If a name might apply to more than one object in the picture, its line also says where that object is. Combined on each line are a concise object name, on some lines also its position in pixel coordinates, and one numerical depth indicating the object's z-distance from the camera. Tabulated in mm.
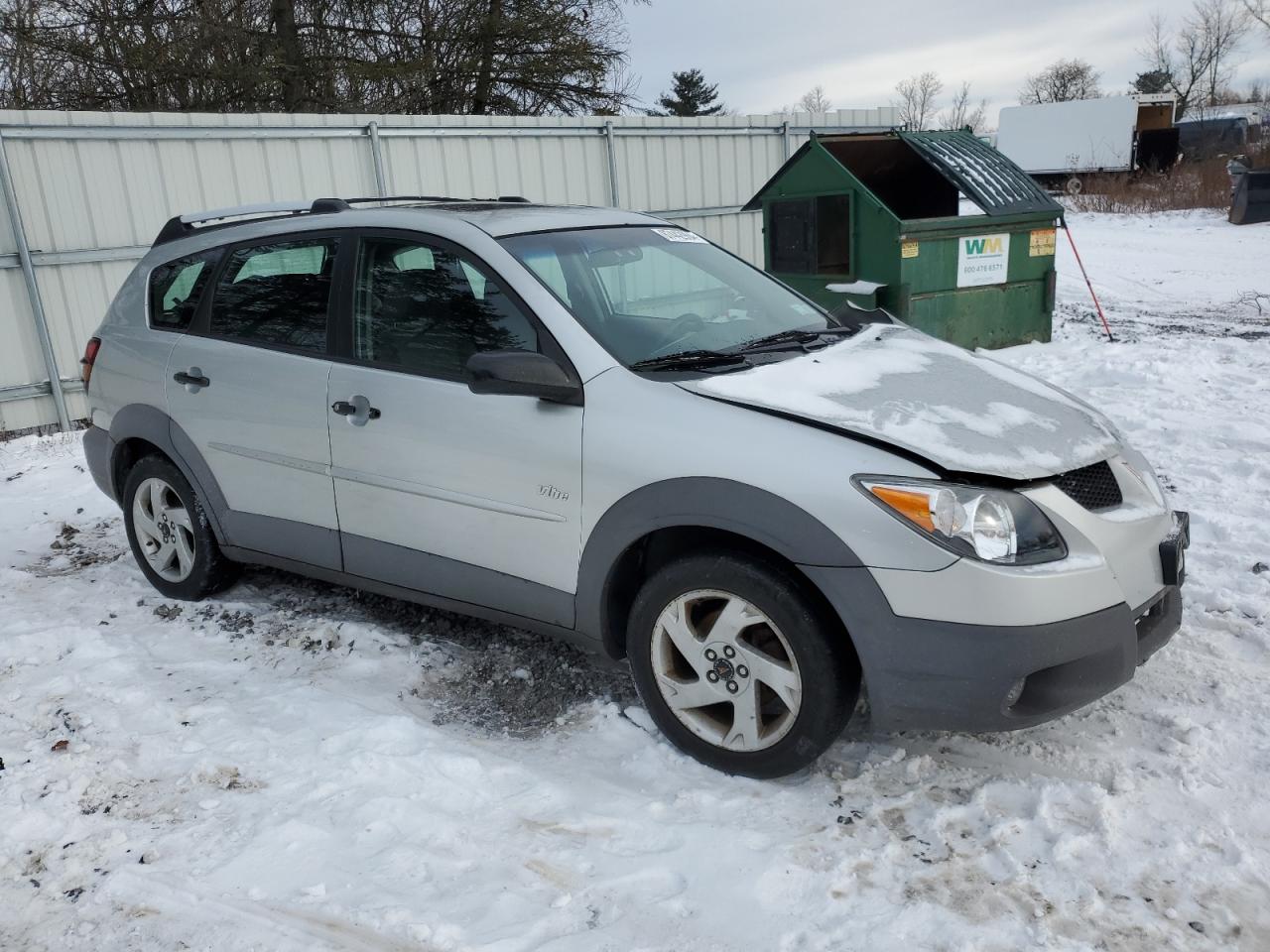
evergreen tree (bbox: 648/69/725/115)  46062
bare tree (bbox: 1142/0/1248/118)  53375
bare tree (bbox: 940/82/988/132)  81075
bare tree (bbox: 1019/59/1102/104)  64938
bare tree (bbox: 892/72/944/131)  84531
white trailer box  30812
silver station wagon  2666
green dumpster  8289
